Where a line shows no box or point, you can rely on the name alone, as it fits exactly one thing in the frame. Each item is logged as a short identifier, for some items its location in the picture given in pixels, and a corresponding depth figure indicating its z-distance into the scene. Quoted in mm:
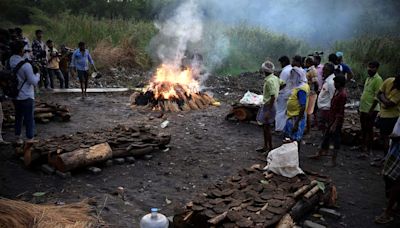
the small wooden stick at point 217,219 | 3763
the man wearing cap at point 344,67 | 8391
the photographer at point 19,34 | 10106
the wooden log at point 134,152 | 6400
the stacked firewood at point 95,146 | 5742
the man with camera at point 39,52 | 11290
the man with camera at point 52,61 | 11711
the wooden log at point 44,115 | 8634
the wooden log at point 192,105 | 11217
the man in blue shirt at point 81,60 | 11297
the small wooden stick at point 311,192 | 4547
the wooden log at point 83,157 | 5609
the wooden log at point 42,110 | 8750
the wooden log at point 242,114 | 9469
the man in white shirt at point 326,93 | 7297
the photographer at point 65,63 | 12383
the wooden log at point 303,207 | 4398
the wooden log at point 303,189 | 4457
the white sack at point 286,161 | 4910
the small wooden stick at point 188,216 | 3994
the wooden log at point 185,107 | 11020
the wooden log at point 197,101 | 11439
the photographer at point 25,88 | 6398
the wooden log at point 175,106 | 10830
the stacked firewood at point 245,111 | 9414
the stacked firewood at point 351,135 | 7961
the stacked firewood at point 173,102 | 10891
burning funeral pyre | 10987
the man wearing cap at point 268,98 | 6641
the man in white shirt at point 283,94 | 7418
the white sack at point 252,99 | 9578
